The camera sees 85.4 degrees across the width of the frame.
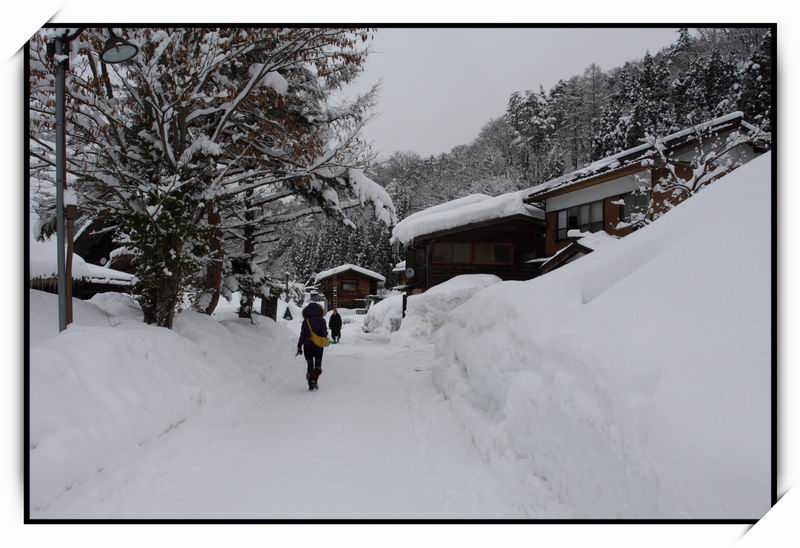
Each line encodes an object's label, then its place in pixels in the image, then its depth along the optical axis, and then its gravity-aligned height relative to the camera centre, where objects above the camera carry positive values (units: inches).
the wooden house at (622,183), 353.9 +117.3
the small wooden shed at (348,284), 1911.9 -53.1
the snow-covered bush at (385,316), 1080.8 -113.2
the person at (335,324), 827.8 -100.8
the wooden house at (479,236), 806.5 +71.3
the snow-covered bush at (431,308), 751.7 -63.2
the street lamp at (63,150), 180.2 +53.0
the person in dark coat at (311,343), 333.2 -55.5
